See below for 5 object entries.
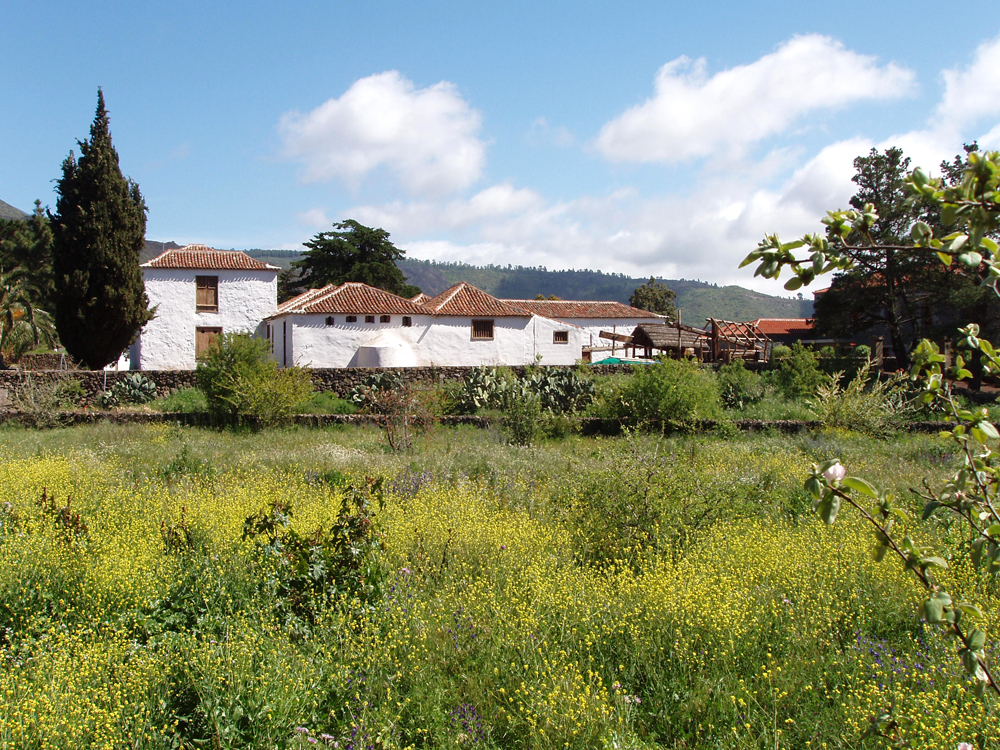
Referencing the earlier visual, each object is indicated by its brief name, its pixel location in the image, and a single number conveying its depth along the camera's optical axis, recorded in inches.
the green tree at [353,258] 2057.1
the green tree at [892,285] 1179.9
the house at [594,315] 1841.8
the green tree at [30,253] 1464.1
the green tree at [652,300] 2780.5
